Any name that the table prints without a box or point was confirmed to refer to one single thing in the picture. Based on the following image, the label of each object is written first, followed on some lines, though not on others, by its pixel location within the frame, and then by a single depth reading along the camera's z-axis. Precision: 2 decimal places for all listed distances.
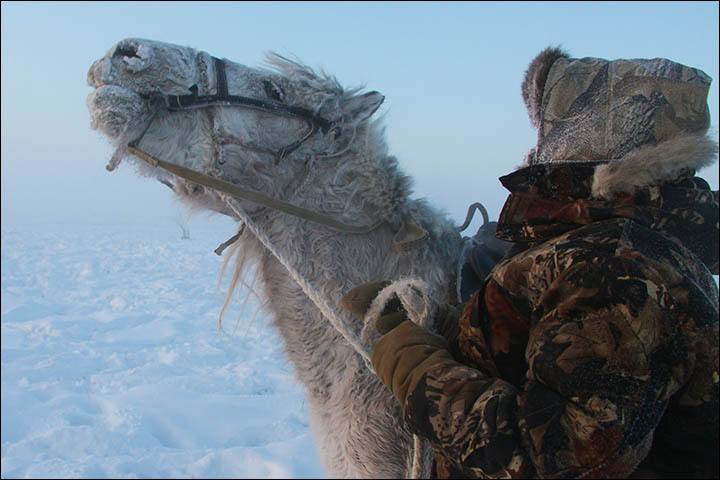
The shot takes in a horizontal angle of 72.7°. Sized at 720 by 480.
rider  0.81
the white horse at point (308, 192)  1.77
